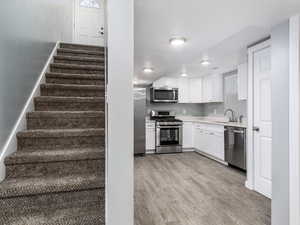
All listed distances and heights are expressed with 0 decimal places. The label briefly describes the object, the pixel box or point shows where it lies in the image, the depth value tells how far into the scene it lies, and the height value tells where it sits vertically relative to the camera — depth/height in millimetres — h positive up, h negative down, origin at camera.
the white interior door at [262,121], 2398 -134
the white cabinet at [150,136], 5043 -716
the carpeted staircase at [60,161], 1225 -411
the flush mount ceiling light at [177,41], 2225 +906
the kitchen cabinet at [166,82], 5449 +903
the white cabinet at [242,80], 3541 +625
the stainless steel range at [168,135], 5047 -694
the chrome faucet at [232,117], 4440 -148
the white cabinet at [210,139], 4051 -715
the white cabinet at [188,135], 5270 -704
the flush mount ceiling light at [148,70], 3967 +966
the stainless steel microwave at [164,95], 5387 +503
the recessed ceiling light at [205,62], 3449 +995
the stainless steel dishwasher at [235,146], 3328 -699
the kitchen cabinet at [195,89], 5543 +686
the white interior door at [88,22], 5036 +2601
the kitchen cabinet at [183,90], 5555 +657
